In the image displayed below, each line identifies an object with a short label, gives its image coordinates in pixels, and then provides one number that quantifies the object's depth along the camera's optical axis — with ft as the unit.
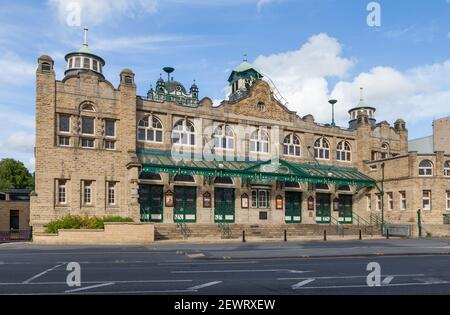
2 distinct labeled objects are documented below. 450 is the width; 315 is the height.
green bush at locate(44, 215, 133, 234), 87.30
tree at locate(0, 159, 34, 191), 225.76
